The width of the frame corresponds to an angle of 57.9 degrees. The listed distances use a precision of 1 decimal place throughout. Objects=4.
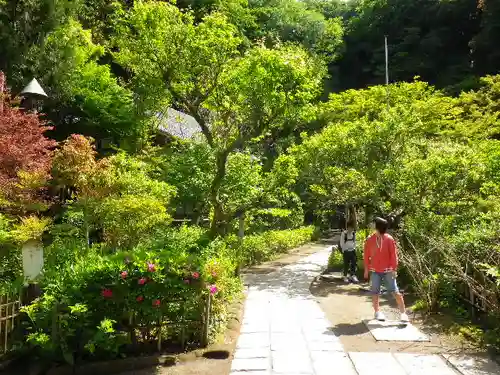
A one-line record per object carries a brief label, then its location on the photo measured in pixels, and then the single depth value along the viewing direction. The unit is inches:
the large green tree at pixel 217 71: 397.7
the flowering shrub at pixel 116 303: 195.0
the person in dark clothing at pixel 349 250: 425.0
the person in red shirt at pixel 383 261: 265.4
